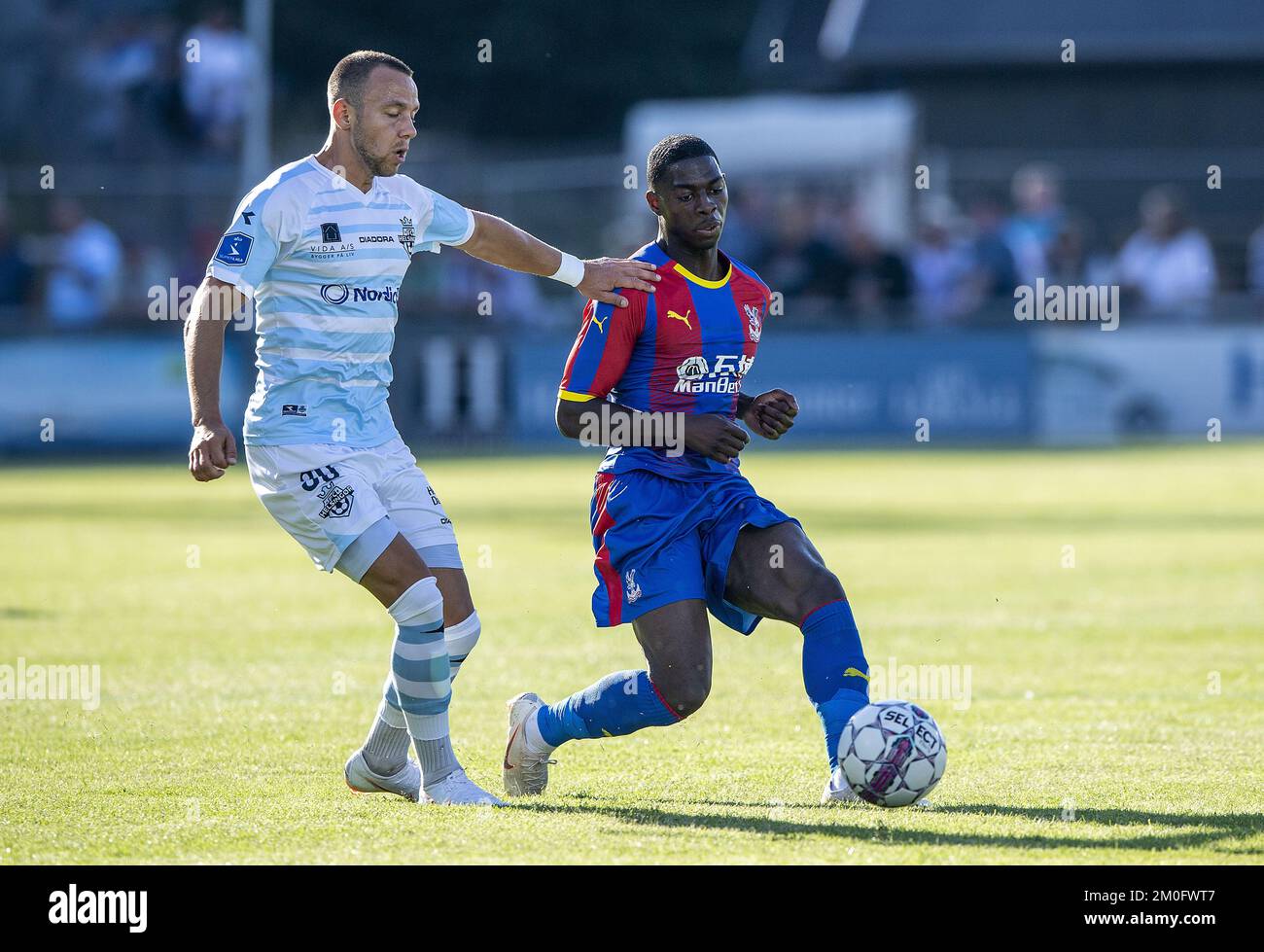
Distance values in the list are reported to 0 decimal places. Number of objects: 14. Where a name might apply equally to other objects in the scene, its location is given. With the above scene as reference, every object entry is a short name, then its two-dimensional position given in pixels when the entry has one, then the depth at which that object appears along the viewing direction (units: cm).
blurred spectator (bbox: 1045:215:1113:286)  2484
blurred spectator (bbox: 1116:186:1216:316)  2506
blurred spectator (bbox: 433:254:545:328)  2542
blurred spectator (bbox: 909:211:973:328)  2466
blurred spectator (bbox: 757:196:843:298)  2452
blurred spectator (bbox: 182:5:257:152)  2706
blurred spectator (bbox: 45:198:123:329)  2414
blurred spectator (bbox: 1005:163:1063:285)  2509
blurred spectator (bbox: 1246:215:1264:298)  2667
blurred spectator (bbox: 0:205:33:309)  2389
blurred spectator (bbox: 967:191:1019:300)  2456
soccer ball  598
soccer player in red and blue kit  640
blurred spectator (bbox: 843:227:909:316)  2428
